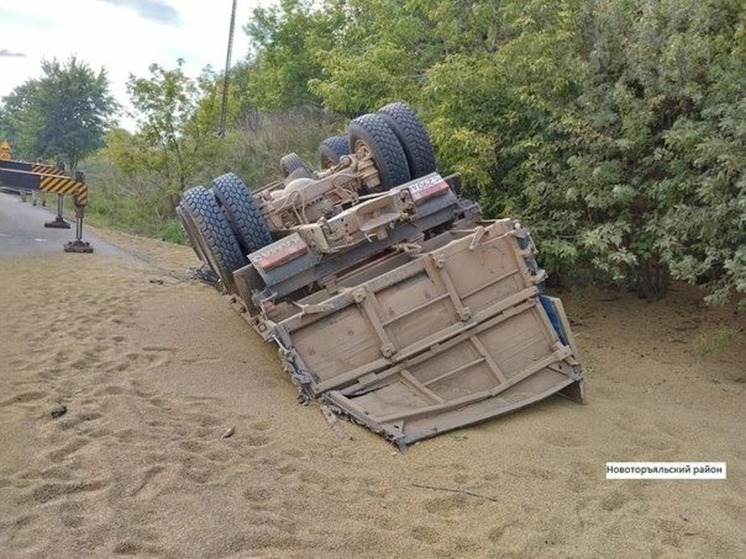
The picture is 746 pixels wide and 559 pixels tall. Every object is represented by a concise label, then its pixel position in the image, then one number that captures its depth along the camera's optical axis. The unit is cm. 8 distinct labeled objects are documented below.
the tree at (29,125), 3341
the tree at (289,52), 2194
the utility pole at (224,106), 1788
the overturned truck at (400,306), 482
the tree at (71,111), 3278
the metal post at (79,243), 1109
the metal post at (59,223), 1351
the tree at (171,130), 1711
